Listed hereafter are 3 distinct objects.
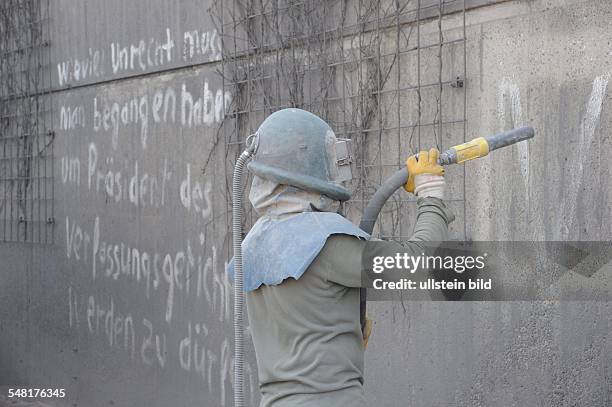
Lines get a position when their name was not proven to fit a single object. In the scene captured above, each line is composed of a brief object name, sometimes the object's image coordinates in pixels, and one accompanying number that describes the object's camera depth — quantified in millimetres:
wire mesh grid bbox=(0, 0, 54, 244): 8062
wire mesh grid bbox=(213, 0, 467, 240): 4652
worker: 2877
